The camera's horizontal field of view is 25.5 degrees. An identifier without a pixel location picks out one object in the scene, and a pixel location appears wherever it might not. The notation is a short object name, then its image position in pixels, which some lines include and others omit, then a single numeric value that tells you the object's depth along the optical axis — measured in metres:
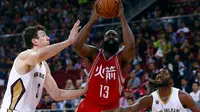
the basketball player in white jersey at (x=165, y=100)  6.79
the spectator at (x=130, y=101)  10.44
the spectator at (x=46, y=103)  11.67
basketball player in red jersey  5.84
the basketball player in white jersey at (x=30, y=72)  5.14
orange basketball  5.83
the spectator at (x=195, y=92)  10.09
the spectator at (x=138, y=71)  12.08
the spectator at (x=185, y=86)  10.89
